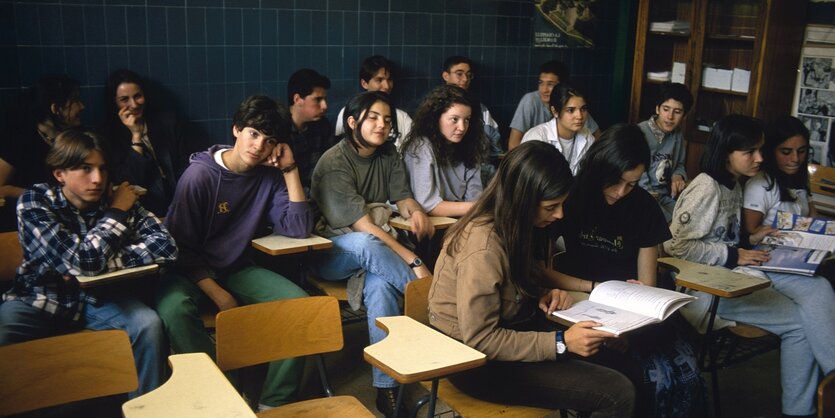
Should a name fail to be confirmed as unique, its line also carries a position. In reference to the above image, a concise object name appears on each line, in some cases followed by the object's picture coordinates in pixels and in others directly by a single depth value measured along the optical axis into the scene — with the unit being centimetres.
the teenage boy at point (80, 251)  256
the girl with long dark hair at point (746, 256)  297
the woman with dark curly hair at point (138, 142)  399
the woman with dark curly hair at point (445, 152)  366
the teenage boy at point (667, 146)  464
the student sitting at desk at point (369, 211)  316
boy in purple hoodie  283
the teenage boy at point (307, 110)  440
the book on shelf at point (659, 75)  605
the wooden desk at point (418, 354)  188
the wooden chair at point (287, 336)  217
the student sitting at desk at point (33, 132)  360
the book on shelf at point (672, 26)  586
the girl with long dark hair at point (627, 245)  257
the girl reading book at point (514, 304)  213
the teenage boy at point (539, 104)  546
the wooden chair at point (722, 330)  278
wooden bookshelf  516
